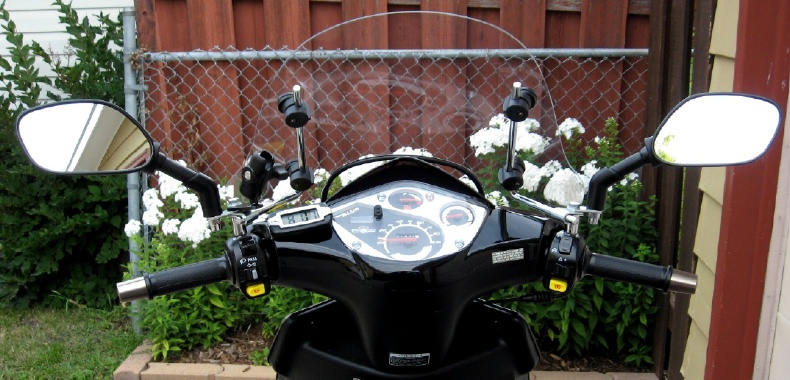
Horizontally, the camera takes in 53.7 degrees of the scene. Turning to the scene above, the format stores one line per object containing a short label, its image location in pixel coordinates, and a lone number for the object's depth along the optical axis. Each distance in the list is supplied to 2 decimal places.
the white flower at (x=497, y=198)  3.13
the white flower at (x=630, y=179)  3.80
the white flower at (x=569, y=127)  3.52
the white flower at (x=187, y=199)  3.98
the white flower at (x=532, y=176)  2.36
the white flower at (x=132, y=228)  4.01
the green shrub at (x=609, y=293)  3.71
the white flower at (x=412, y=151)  2.13
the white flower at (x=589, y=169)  3.66
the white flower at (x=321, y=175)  3.32
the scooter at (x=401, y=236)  1.43
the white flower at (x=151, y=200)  3.99
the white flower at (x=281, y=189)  2.83
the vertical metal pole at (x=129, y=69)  4.25
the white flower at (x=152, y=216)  3.98
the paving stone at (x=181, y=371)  3.88
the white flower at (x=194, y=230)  3.81
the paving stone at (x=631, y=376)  3.78
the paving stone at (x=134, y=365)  3.98
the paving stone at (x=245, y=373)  3.83
